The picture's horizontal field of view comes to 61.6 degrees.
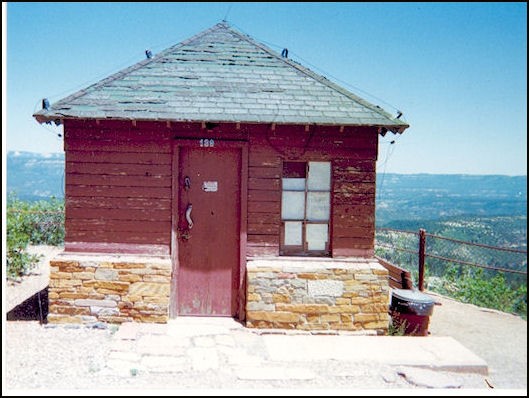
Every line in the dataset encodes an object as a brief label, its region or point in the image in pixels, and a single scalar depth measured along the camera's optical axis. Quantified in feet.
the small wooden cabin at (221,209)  22.90
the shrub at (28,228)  34.73
